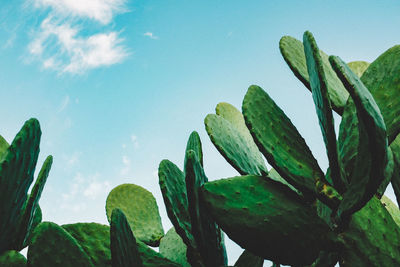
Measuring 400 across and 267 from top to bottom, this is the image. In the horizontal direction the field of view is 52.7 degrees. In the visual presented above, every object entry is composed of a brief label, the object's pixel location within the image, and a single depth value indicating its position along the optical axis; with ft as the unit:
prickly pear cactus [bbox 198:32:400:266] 2.79
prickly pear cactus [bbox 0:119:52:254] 2.89
